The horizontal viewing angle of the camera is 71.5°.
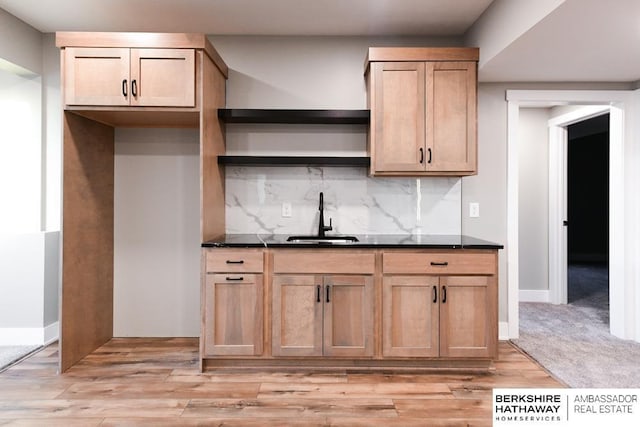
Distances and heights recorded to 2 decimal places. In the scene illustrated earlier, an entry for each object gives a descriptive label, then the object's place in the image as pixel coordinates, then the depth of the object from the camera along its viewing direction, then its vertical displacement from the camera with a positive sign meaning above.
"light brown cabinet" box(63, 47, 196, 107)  2.88 +0.88
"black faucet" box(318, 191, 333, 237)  3.42 -0.09
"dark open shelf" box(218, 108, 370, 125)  3.28 +0.72
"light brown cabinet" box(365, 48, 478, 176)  3.14 +0.74
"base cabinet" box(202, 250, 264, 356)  2.88 -0.59
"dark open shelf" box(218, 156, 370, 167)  3.29 +0.39
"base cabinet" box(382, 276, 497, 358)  2.87 -0.67
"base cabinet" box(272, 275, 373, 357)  2.88 -0.67
